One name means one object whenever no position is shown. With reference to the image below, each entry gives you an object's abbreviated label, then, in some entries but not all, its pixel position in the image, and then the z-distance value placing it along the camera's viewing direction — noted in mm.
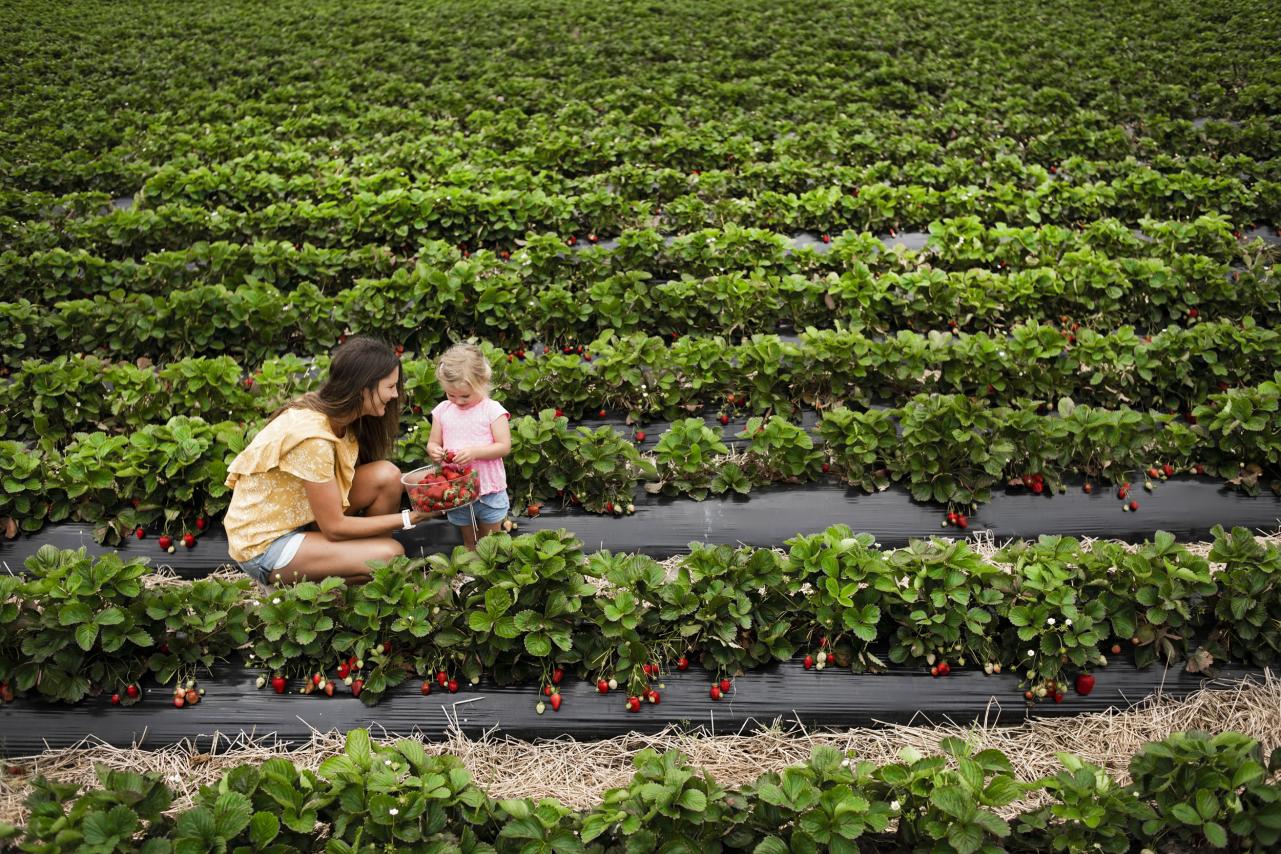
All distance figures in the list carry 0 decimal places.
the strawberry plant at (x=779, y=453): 4367
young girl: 3723
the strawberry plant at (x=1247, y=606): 3350
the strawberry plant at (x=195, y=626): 3262
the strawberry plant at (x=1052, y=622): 3305
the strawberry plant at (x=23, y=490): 4016
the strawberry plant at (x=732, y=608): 3344
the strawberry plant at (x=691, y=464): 4309
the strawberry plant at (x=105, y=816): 2289
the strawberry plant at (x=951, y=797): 2518
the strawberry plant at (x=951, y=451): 4219
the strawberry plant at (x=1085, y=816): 2594
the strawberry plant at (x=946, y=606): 3373
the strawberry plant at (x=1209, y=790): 2535
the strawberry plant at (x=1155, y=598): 3348
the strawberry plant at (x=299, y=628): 3289
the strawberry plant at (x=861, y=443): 4379
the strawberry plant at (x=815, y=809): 2502
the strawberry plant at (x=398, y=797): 2512
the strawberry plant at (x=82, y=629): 3146
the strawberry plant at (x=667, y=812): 2504
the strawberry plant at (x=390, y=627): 3281
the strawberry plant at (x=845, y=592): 3369
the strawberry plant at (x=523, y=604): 3264
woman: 3434
